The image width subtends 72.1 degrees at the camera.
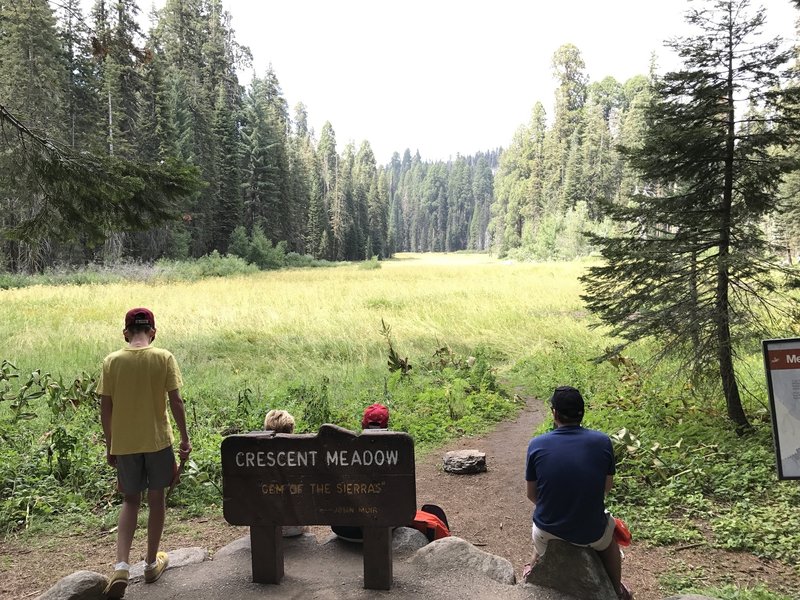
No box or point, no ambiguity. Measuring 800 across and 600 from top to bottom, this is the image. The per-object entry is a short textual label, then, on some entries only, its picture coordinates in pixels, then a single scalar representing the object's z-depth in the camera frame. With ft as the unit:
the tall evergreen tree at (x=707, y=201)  21.21
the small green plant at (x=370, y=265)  154.50
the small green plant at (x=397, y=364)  35.24
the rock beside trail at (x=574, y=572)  10.53
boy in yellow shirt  11.30
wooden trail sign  10.21
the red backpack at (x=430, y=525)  13.71
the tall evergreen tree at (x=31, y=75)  85.71
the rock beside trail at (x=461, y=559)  11.59
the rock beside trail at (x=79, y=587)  10.16
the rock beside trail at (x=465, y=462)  21.89
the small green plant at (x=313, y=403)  25.09
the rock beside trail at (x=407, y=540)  12.95
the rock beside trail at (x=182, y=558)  11.76
